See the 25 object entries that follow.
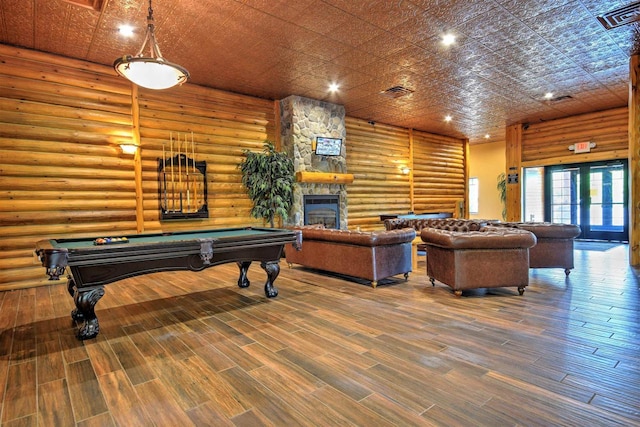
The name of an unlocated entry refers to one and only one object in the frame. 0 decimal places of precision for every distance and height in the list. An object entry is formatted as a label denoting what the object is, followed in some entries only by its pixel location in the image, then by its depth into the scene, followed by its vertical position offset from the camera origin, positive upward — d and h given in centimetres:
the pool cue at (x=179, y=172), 595 +67
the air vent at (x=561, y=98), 770 +237
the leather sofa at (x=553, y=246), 498 -67
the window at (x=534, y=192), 1034 +30
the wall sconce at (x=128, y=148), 563 +103
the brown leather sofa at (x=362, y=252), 459 -67
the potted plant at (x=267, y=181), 690 +54
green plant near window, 1230 +49
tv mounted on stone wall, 772 +139
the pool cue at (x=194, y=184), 641 +46
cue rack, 614 +52
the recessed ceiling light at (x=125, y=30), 441 +239
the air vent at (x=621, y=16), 420 +235
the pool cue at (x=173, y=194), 610 +28
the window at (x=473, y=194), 1348 +33
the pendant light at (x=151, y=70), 312 +135
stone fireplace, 741 +160
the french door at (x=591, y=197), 891 +8
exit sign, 905 +144
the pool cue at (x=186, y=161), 625 +90
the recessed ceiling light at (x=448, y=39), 480 +236
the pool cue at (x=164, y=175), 603 +62
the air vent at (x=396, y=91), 700 +239
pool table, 275 -42
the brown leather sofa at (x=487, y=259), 403 -68
